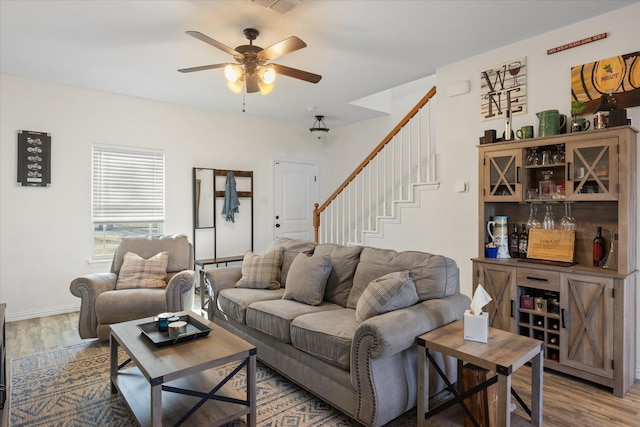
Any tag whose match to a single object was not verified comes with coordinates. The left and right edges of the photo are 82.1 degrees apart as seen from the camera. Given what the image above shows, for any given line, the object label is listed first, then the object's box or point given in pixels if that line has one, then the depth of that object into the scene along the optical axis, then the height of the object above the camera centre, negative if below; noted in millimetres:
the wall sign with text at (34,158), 4184 +616
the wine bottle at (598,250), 2779 -282
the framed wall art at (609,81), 2730 +1025
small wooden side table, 1715 -730
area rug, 2238 -1265
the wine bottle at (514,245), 3252 -289
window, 4738 +229
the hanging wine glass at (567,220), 2988 -65
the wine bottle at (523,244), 3188 -273
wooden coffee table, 1868 -972
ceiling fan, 2959 +1206
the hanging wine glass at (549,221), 3105 -71
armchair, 3387 -823
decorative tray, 2162 -762
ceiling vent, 2629 +1512
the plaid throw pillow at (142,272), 3717 -619
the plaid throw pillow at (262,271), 3492 -570
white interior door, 6484 +254
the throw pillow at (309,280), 2948 -558
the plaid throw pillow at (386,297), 2275 -533
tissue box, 2020 -640
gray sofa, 2043 -747
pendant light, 6253 +1430
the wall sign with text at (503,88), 3342 +1172
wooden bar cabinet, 2535 -405
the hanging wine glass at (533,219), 3191 -56
